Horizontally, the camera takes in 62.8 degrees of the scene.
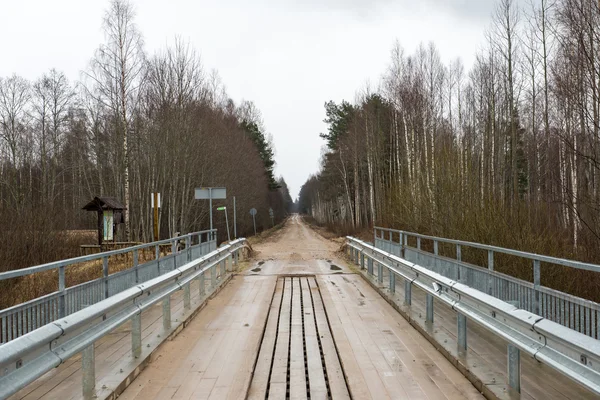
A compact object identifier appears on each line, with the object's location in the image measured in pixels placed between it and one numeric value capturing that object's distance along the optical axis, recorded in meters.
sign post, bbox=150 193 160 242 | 17.47
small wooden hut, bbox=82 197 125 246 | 19.80
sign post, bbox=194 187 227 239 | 17.61
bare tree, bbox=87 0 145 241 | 24.92
